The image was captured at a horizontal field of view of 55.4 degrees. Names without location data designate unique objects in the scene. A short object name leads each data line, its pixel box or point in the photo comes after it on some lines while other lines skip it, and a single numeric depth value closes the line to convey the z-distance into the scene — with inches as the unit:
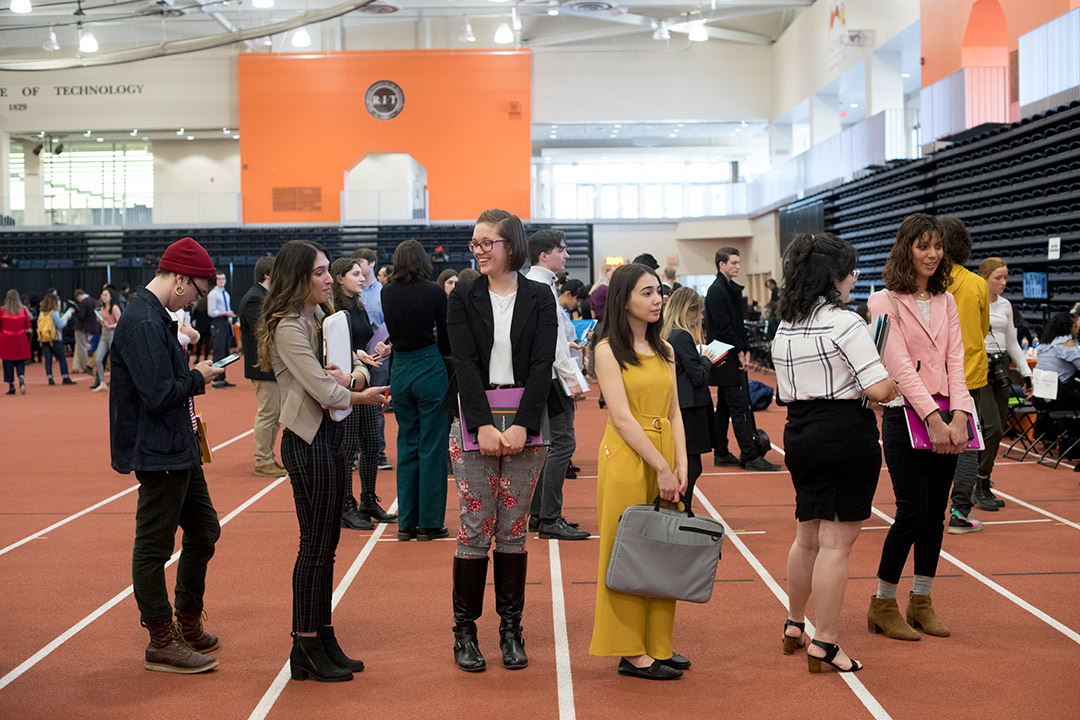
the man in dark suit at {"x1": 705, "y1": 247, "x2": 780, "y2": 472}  301.1
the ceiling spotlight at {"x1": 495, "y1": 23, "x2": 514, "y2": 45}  1062.4
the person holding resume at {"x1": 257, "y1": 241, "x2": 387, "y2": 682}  140.6
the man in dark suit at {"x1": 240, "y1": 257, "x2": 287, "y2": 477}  292.4
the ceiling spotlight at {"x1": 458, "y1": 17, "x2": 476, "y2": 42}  1069.6
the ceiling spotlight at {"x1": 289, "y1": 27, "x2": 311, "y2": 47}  986.1
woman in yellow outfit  138.5
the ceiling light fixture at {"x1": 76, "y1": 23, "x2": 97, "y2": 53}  957.8
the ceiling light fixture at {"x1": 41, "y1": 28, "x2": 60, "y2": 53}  1032.8
